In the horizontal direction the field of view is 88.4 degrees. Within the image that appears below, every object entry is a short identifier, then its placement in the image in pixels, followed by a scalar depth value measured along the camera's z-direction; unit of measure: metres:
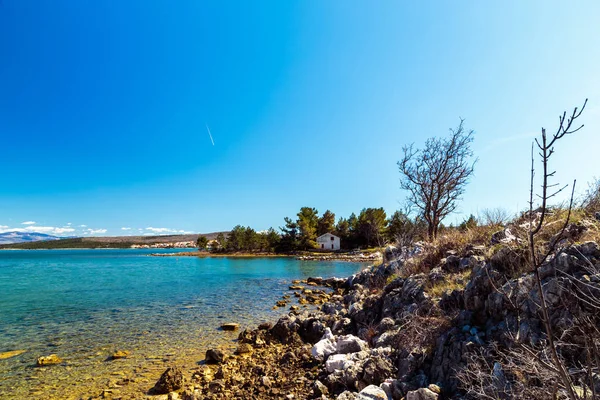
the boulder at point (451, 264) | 9.15
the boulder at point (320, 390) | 6.00
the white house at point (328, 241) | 78.81
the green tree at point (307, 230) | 75.50
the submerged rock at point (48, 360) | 8.83
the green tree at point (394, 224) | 67.91
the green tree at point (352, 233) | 78.06
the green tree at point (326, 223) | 83.15
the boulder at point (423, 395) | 4.71
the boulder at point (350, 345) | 7.53
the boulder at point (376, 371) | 5.87
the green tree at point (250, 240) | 83.75
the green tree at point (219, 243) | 89.94
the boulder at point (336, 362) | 6.70
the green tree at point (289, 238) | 77.94
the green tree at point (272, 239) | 80.19
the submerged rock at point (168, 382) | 7.03
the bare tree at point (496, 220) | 10.93
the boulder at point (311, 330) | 10.28
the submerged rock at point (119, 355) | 9.30
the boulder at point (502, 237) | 7.46
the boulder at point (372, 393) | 5.09
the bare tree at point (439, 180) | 18.95
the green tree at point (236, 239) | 85.31
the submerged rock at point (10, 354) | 9.45
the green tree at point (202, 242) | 105.19
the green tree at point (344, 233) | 79.56
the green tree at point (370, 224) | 69.00
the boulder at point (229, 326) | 12.35
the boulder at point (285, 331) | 10.29
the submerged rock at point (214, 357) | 8.81
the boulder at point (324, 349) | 7.79
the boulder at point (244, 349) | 9.45
